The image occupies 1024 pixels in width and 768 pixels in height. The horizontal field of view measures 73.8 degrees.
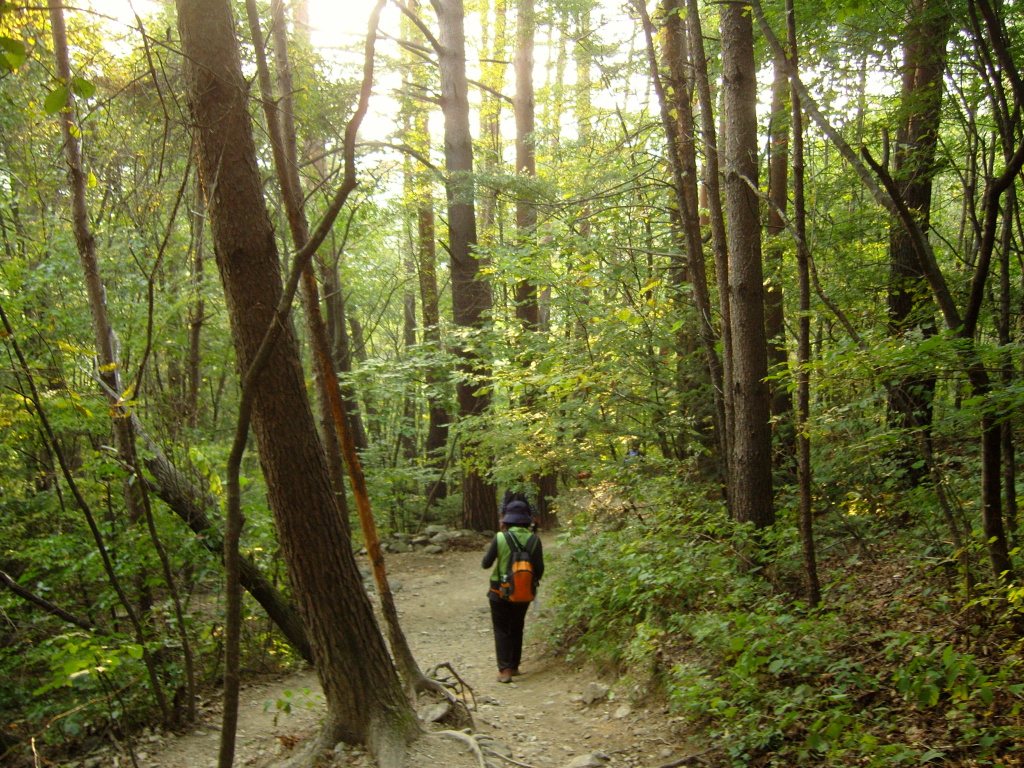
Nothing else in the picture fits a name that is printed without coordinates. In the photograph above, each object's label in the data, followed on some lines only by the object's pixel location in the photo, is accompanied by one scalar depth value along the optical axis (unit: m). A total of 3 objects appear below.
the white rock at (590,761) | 4.84
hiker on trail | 7.08
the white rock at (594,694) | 6.14
